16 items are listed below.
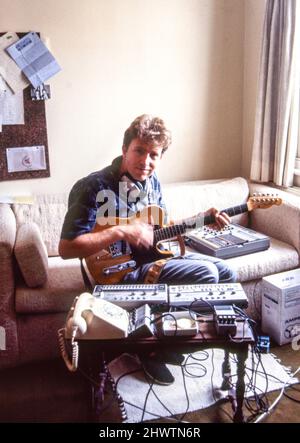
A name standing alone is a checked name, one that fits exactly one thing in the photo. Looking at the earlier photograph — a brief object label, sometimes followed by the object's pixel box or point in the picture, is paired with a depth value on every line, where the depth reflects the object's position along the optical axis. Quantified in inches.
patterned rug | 73.4
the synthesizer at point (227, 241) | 95.1
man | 75.6
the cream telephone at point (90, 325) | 57.9
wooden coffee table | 59.7
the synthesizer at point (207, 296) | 66.5
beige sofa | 82.4
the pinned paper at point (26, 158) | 104.5
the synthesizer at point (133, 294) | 66.2
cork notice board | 103.1
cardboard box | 87.5
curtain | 102.9
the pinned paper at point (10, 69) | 98.9
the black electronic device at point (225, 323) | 60.3
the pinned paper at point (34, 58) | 99.7
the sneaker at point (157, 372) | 79.8
